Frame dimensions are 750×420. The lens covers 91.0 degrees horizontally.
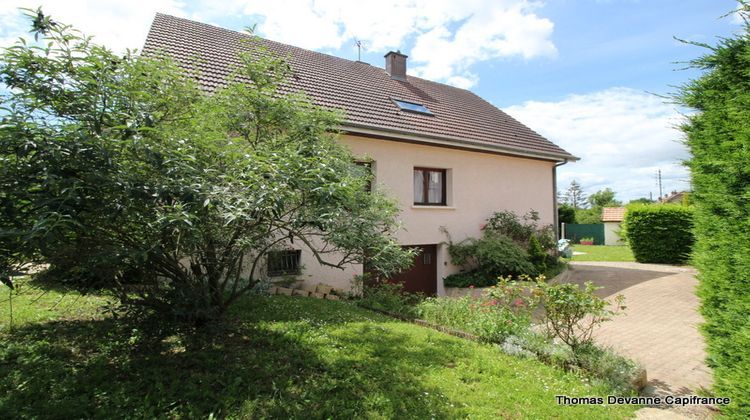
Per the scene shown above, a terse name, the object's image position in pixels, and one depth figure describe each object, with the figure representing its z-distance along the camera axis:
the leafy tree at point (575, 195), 73.12
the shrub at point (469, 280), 10.30
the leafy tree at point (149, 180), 2.70
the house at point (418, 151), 9.74
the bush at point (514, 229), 11.84
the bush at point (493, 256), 10.17
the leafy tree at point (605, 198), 50.78
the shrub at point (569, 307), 4.76
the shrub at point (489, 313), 5.63
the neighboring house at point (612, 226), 29.08
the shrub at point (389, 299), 7.53
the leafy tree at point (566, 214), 31.88
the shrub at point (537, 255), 11.11
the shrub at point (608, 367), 4.28
